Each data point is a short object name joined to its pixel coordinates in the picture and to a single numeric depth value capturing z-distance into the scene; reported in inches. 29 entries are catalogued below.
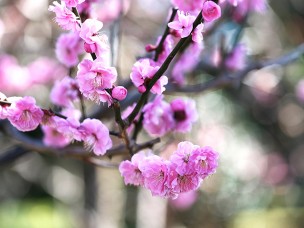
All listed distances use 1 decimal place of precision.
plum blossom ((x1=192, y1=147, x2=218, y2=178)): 24.6
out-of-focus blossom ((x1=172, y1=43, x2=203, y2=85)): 34.9
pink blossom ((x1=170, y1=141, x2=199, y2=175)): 24.5
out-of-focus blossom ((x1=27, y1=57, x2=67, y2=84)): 66.0
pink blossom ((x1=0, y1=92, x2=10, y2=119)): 25.6
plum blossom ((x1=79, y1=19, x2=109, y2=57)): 24.5
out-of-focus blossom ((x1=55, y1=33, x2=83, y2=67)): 32.2
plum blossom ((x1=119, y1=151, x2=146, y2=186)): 26.2
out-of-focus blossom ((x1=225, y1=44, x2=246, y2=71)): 38.1
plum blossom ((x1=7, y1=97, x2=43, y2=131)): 25.8
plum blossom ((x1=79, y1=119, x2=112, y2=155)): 26.4
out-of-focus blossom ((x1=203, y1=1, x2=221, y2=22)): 25.4
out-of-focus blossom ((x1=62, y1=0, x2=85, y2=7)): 24.7
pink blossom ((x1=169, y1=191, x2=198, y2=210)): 90.4
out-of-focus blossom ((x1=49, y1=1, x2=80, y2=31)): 24.6
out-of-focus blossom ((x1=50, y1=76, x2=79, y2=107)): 31.7
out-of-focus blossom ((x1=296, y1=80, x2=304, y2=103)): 72.3
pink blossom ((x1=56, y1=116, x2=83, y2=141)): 26.3
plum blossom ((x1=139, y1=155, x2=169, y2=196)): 24.7
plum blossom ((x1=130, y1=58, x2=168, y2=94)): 25.7
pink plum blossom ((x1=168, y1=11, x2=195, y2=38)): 25.4
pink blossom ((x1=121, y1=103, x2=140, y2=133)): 28.4
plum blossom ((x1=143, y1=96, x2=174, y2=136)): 28.7
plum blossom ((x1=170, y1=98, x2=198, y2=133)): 30.5
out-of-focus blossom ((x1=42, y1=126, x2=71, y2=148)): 32.0
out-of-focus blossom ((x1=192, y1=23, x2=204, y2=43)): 25.4
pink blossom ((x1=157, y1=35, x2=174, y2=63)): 28.7
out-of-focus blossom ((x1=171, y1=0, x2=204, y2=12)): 28.9
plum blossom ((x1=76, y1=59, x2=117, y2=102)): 24.5
